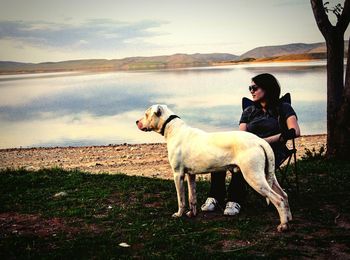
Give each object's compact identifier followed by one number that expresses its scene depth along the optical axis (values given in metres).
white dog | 6.08
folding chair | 7.32
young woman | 7.16
